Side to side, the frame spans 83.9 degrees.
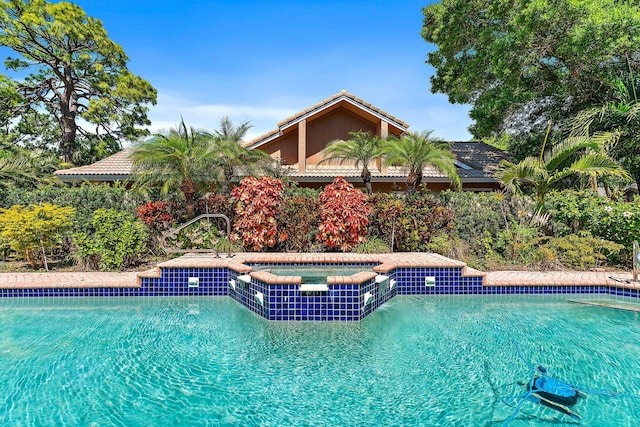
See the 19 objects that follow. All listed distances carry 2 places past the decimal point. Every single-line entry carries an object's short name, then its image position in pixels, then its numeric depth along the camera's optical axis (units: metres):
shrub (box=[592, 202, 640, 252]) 9.77
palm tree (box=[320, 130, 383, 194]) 12.79
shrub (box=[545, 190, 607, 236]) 10.66
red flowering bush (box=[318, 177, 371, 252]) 10.98
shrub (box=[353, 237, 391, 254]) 11.11
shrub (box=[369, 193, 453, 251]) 11.35
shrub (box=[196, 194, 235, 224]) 11.99
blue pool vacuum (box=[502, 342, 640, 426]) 3.74
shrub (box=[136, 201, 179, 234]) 11.15
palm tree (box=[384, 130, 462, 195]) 11.80
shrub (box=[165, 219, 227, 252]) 11.38
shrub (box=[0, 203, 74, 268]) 9.31
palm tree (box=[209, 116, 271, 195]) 11.70
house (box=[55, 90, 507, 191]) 15.90
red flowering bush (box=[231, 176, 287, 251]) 11.05
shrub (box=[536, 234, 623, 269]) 9.89
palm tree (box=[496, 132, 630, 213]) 11.22
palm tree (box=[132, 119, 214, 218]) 11.20
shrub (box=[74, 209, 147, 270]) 9.35
